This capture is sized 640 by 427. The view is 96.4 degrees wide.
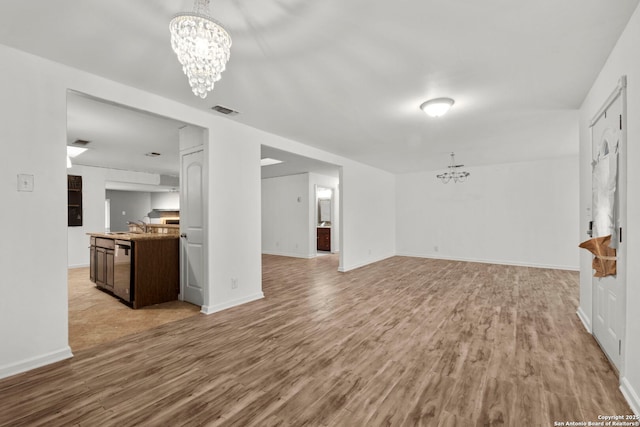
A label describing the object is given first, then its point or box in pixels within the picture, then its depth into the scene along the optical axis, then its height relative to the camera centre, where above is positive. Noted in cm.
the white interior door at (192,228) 379 -21
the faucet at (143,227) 557 -28
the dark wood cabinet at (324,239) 930 -88
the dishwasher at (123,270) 378 -79
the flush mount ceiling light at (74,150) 495 +109
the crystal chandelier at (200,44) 156 +95
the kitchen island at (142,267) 372 -75
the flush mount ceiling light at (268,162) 693 +124
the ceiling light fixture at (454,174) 730 +101
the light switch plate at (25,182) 222 +24
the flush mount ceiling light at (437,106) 318 +120
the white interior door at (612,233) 206 -18
